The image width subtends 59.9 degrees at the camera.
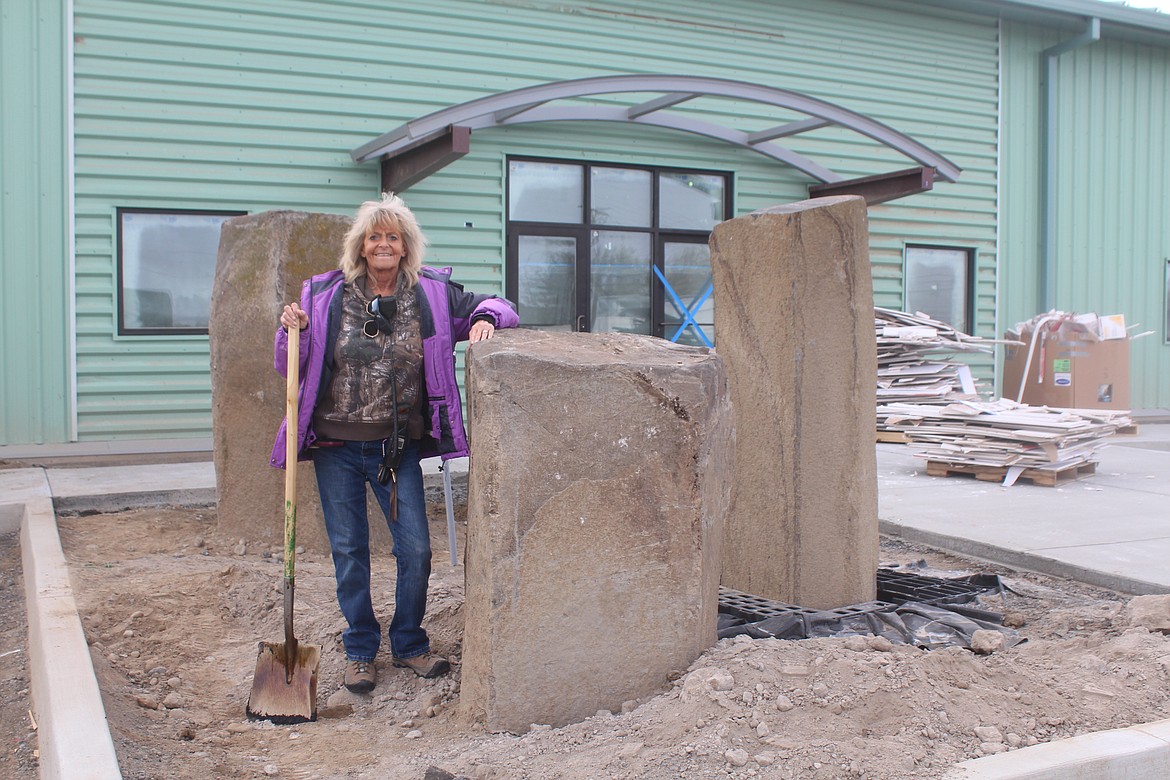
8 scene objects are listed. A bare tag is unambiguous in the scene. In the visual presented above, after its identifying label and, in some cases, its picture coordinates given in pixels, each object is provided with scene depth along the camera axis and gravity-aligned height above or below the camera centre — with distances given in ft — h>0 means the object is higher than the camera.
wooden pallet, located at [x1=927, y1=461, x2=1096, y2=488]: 25.32 -2.67
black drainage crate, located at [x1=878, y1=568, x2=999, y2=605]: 15.06 -3.34
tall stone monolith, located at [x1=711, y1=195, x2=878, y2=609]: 14.14 -0.40
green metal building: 30.55 +7.80
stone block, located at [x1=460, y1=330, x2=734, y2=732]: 10.27 -1.65
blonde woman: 12.29 -0.31
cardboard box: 37.81 -0.01
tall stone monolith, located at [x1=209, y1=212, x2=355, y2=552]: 18.63 +0.13
